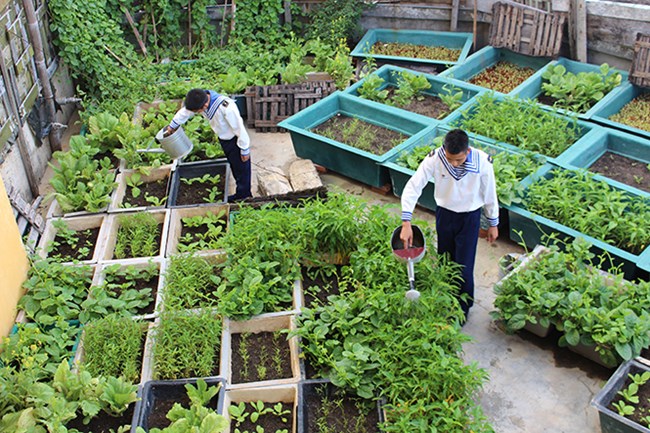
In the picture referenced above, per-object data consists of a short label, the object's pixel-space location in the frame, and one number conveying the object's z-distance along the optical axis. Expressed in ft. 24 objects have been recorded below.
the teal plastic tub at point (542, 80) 27.12
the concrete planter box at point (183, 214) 21.55
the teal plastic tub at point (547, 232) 19.03
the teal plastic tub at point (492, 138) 23.73
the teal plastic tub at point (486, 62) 29.60
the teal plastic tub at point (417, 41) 30.94
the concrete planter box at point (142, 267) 19.03
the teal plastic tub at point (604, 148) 23.06
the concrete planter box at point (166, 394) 15.65
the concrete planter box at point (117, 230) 20.63
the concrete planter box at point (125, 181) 22.49
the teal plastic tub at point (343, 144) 24.26
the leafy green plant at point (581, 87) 26.54
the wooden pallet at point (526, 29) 28.89
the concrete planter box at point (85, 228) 20.58
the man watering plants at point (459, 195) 16.67
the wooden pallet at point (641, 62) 26.37
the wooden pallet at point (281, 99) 28.50
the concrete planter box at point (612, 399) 14.90
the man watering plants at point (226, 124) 21.51
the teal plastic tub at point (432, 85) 27.84
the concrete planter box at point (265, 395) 16.07
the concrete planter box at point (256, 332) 16.34
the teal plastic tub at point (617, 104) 24.85
